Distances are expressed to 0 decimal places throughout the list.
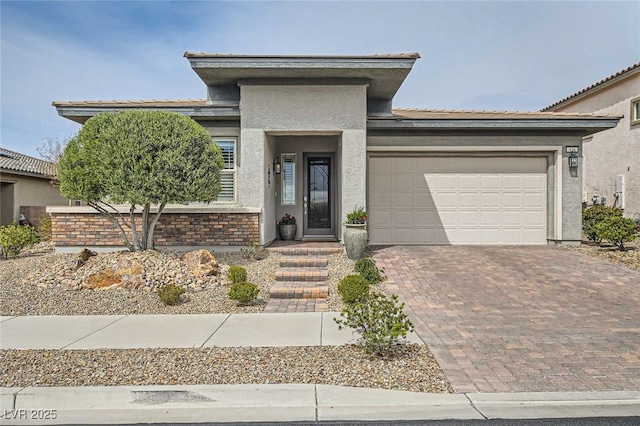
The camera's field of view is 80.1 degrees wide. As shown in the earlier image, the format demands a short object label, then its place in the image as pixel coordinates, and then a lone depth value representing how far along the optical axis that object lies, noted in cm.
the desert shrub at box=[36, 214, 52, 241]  1277
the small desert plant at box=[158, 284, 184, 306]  650
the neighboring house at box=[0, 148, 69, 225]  1730
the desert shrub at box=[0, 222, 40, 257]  978
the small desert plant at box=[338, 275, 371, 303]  630
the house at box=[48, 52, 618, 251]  971
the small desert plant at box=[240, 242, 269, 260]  914
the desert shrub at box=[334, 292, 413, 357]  431
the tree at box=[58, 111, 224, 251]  755
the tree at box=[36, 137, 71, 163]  2838
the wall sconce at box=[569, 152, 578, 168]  1095
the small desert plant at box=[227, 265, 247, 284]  712
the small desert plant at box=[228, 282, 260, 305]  639
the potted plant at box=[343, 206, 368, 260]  879
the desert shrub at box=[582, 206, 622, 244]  1083
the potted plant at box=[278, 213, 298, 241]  1120
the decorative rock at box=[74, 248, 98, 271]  787
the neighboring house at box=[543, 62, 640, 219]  1471
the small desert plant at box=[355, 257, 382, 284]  749
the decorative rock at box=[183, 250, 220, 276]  775
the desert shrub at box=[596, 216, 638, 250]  982
